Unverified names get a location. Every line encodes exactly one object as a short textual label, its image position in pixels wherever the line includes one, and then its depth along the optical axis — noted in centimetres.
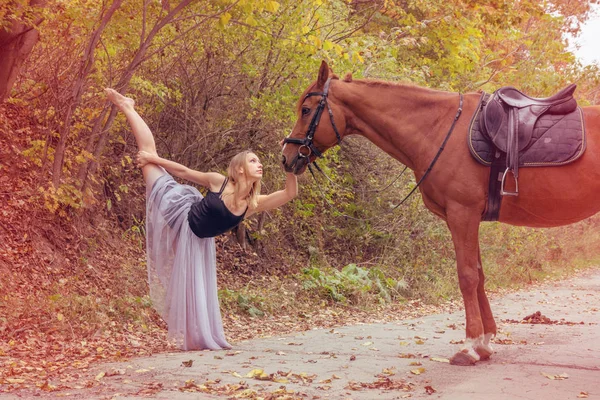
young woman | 721
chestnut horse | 624
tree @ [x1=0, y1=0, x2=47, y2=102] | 785
